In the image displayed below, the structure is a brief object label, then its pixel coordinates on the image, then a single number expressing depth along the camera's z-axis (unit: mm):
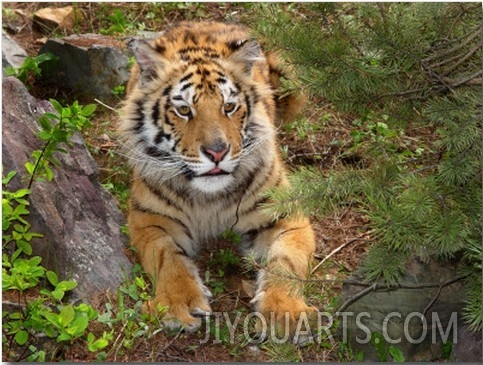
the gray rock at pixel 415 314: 8227
